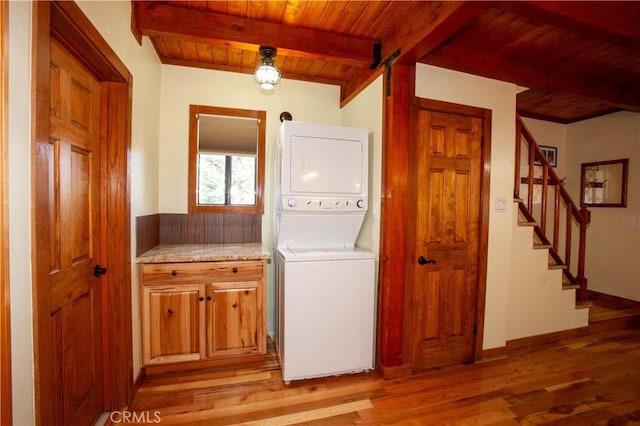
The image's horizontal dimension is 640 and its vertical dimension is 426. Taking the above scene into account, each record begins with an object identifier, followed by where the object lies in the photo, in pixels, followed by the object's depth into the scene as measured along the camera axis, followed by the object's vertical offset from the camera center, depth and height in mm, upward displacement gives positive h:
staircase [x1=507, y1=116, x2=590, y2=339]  2594 -663
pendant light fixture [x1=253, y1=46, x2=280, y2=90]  2059 +991
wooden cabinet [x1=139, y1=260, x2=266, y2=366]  2029 -832
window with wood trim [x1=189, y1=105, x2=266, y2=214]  2617 +405
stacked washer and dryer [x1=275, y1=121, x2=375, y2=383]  2021 -448
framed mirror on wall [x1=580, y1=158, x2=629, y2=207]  3502 +315
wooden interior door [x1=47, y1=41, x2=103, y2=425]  1228 -195
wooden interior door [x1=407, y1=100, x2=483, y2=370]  2154 -243
